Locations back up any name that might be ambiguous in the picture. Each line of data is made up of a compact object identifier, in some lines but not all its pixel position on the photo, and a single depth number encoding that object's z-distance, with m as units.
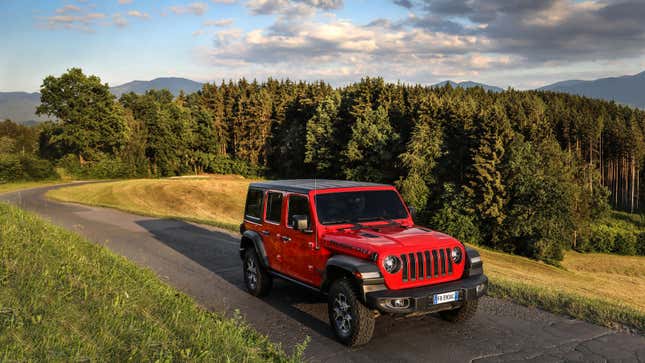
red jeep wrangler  6.71
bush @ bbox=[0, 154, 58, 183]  50.72
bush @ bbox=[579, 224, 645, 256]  56.22
